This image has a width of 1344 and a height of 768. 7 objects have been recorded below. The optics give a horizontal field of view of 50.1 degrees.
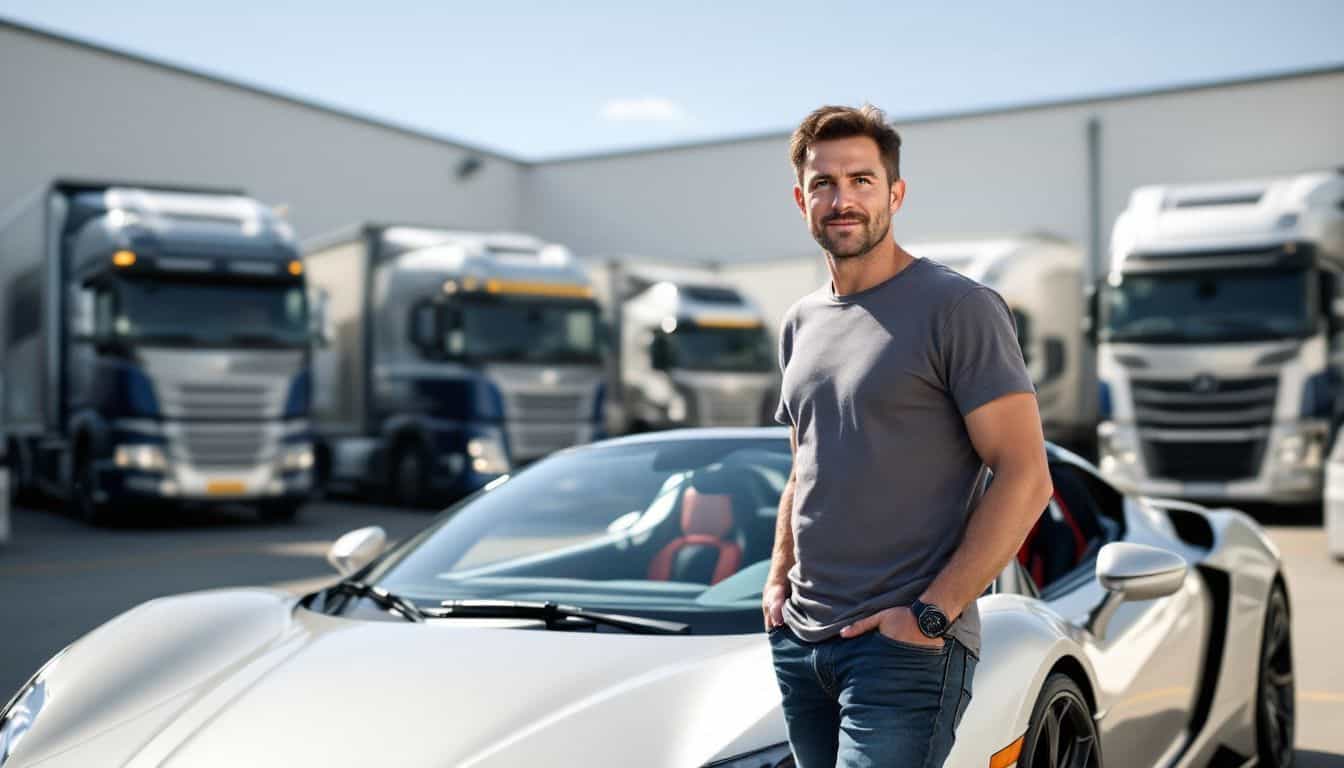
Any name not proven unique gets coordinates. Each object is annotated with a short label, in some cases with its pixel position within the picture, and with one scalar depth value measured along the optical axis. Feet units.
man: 6.76
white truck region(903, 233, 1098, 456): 60.44
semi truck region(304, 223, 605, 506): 54.60
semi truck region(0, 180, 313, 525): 47.93
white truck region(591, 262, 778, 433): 65.10
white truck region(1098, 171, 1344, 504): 47.67
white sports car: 8.43
